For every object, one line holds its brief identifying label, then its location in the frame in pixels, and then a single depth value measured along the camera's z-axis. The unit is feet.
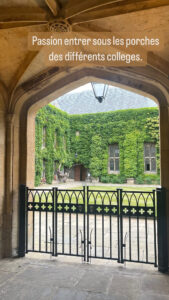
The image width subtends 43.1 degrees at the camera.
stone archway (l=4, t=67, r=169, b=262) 12.32
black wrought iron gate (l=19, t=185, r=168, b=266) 12.05
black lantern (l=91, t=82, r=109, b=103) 14.97
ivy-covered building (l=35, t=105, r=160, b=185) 60.49
